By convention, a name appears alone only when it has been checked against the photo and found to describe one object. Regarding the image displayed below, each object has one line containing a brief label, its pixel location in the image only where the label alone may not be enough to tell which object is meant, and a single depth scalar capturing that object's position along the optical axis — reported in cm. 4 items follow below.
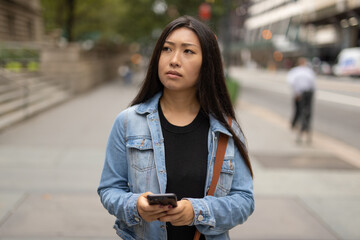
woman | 181
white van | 3326
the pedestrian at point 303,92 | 952
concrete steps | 1148
